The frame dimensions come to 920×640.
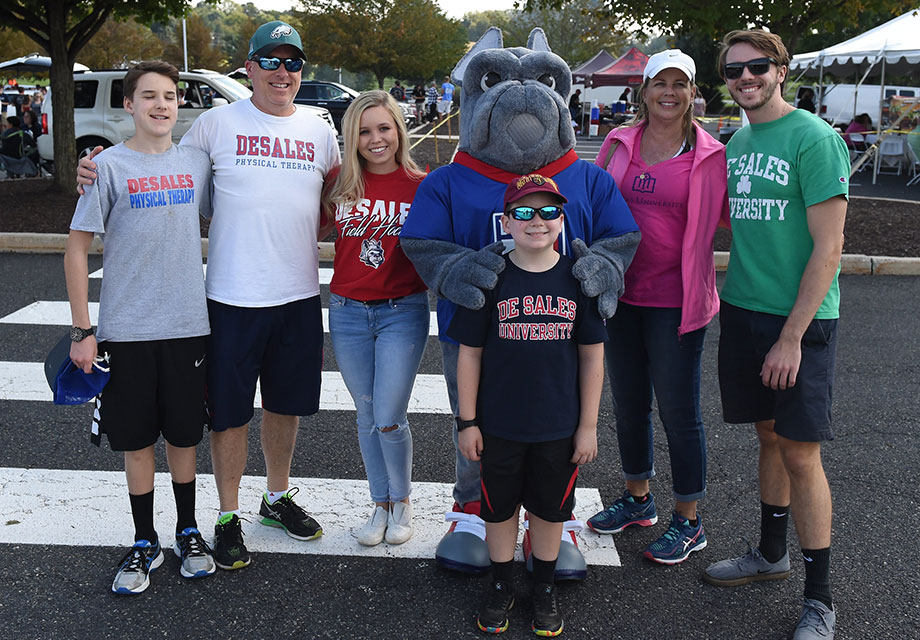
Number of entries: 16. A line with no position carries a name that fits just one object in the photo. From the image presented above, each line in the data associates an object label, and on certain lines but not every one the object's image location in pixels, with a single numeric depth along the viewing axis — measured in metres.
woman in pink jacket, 3.29
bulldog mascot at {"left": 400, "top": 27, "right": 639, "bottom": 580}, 3.08
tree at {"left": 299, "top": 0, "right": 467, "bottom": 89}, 44.50
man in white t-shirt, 3.29
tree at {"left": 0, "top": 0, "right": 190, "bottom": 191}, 11.13
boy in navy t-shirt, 2.85
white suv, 14.93
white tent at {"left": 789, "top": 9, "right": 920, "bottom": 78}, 14.18
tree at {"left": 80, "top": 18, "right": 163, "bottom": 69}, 43.53
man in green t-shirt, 2.85
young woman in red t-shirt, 3.34
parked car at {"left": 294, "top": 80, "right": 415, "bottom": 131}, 24.09
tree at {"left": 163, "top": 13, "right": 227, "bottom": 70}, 50.84
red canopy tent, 29.58
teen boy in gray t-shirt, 3.06
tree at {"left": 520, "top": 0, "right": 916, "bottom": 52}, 9.79
